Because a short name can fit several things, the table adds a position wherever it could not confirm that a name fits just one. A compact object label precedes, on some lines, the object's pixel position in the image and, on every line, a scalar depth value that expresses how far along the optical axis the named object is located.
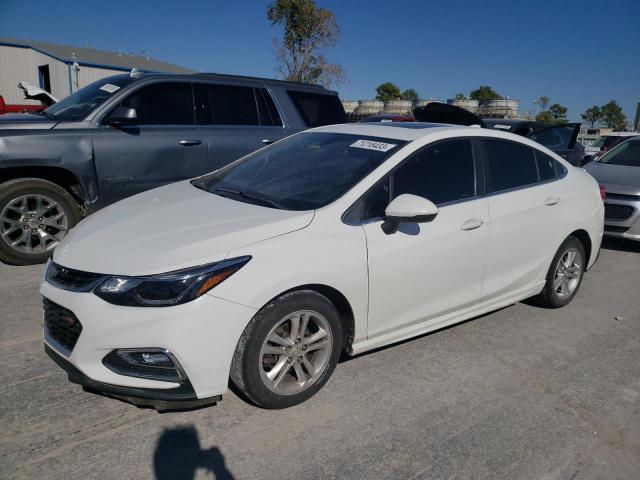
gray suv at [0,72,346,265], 4.75
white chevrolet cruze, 2.46
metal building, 30.66
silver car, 6.66
